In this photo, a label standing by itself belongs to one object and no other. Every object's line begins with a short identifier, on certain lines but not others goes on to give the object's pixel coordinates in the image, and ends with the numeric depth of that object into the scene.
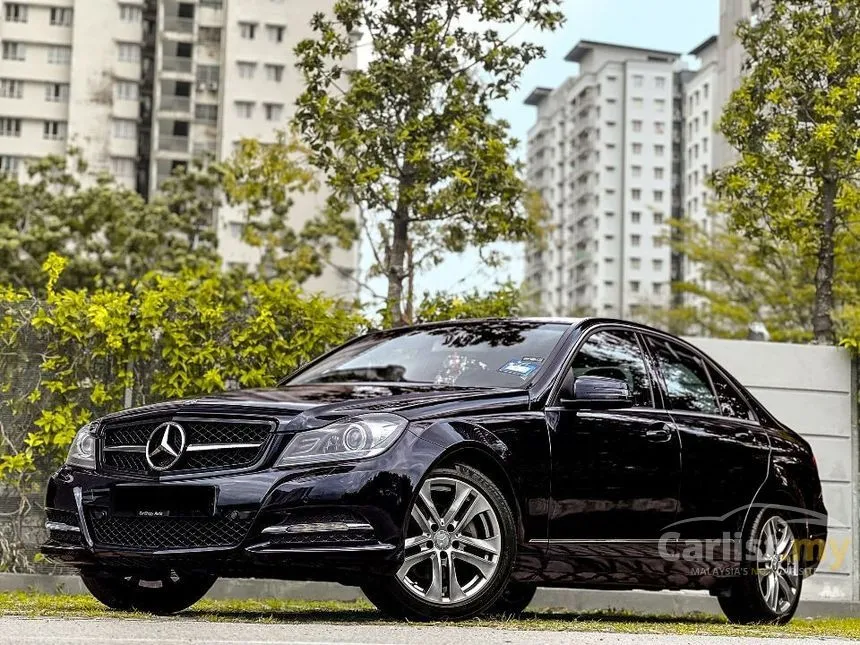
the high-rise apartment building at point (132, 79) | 78.31
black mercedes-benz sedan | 6.48
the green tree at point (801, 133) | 15.84
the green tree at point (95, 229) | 41.88
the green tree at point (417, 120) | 14.95
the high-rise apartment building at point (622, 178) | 130.50
